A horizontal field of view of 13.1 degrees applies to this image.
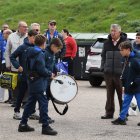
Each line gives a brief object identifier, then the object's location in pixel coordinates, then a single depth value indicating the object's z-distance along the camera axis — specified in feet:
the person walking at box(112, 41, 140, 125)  36.78
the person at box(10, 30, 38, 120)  38.06
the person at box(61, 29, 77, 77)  61.67
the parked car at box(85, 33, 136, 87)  64.80
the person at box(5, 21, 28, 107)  42.86
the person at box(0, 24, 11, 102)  48.37
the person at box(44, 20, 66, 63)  46.28
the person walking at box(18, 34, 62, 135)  32.83
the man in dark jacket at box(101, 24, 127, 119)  39.52
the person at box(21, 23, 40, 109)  38.60
